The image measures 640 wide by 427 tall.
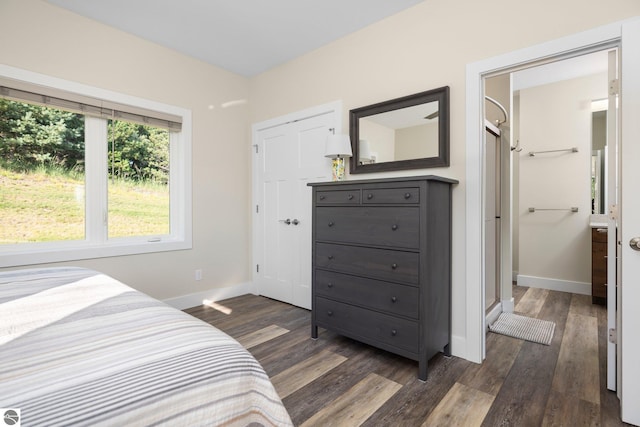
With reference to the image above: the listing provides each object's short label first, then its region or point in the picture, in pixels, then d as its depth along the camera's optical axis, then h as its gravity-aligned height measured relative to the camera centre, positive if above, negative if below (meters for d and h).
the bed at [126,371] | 0.63 -0.35
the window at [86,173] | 2.52 +0.33
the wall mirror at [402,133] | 2.36 +0.59
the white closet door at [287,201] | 3.29 +0.08
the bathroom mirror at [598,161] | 3.93 +0.56
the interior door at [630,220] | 1.59 -0.06
